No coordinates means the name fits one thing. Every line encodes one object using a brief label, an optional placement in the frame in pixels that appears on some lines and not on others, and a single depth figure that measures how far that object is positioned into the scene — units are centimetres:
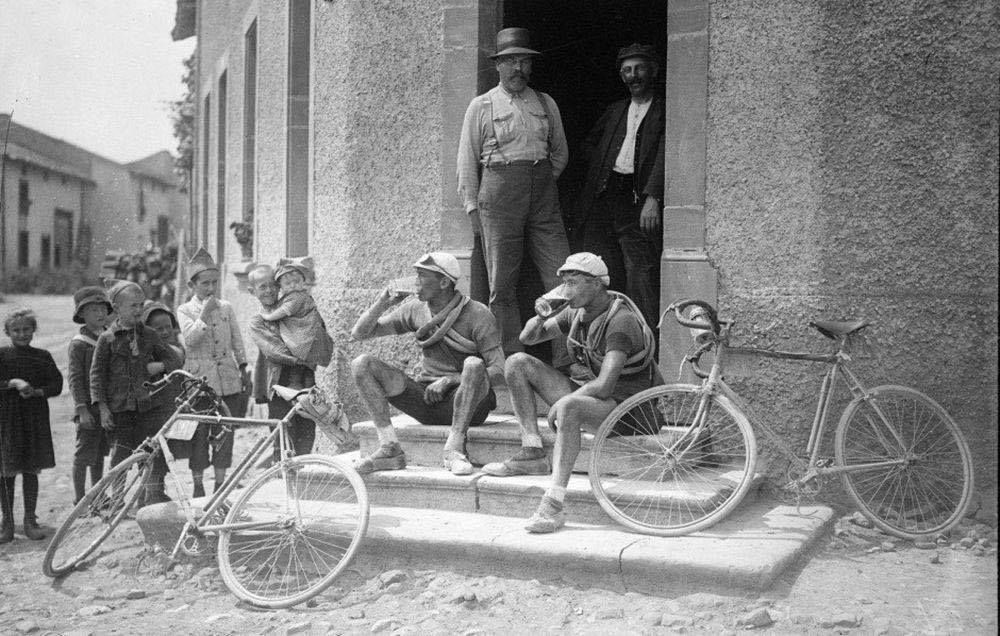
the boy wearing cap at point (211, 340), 736
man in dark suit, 675
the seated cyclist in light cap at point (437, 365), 600
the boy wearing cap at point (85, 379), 689
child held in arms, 696
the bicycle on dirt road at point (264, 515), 521
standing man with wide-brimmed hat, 665
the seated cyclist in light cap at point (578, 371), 539
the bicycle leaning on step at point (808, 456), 530
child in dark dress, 669
